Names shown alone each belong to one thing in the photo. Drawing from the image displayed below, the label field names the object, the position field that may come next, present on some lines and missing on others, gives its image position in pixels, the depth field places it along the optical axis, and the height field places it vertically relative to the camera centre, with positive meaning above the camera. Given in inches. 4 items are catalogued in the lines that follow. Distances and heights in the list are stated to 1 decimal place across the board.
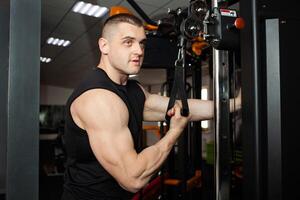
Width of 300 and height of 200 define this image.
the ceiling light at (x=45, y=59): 299.0 +54.7
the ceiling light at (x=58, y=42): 218.4 +55.2
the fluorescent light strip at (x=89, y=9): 148.6 +55.6
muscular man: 46.9 -2.8
